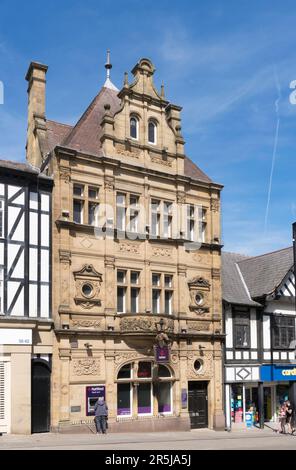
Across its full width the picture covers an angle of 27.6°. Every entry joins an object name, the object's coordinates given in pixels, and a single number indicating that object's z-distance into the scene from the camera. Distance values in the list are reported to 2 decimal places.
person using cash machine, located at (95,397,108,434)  24.27
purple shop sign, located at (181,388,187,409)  27.92
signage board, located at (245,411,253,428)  30.91
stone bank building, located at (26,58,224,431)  25.67
